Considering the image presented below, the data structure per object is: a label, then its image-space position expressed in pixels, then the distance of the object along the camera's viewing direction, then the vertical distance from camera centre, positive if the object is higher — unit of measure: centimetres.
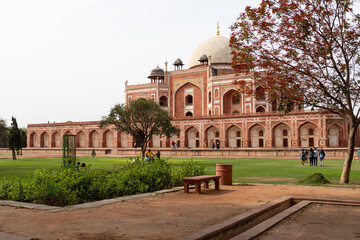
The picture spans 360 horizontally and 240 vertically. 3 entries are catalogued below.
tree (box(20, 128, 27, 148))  5268 -24
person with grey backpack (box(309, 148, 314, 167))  1829 -134
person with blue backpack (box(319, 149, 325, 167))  1797 -123
